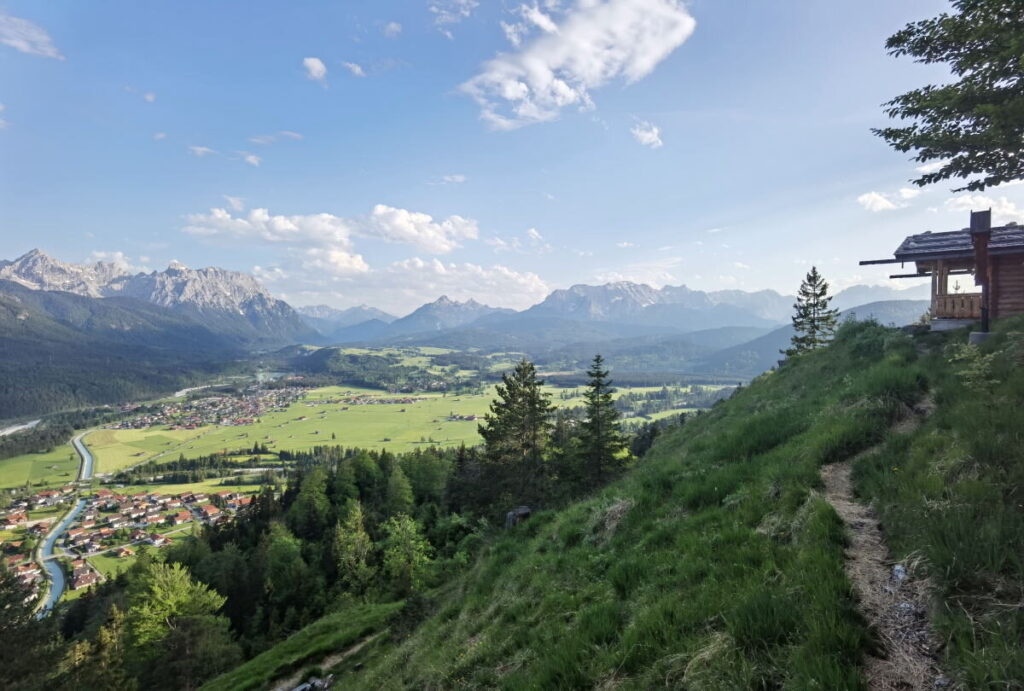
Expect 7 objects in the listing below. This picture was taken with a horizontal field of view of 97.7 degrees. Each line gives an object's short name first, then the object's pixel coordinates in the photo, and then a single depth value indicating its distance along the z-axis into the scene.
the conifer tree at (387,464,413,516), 57.48
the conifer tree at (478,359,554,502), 36.88
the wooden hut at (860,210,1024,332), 19.52
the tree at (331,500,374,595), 42.44
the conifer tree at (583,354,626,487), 32.62
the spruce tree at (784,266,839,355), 45.88
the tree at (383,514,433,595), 33.36
